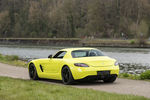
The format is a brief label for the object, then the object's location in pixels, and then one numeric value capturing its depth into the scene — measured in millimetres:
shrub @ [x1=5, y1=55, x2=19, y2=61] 34569
